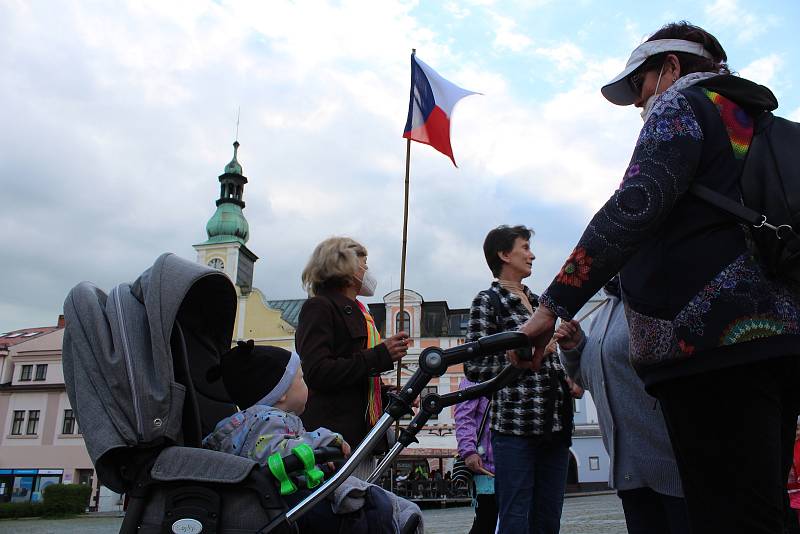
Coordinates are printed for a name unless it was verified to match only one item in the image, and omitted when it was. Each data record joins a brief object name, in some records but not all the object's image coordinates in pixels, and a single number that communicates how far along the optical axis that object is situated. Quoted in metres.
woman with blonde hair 3.45
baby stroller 2.23
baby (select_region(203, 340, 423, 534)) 2.48
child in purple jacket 4.71
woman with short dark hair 3.52
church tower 48.19
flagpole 5.43
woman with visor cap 1.83
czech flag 7.54
